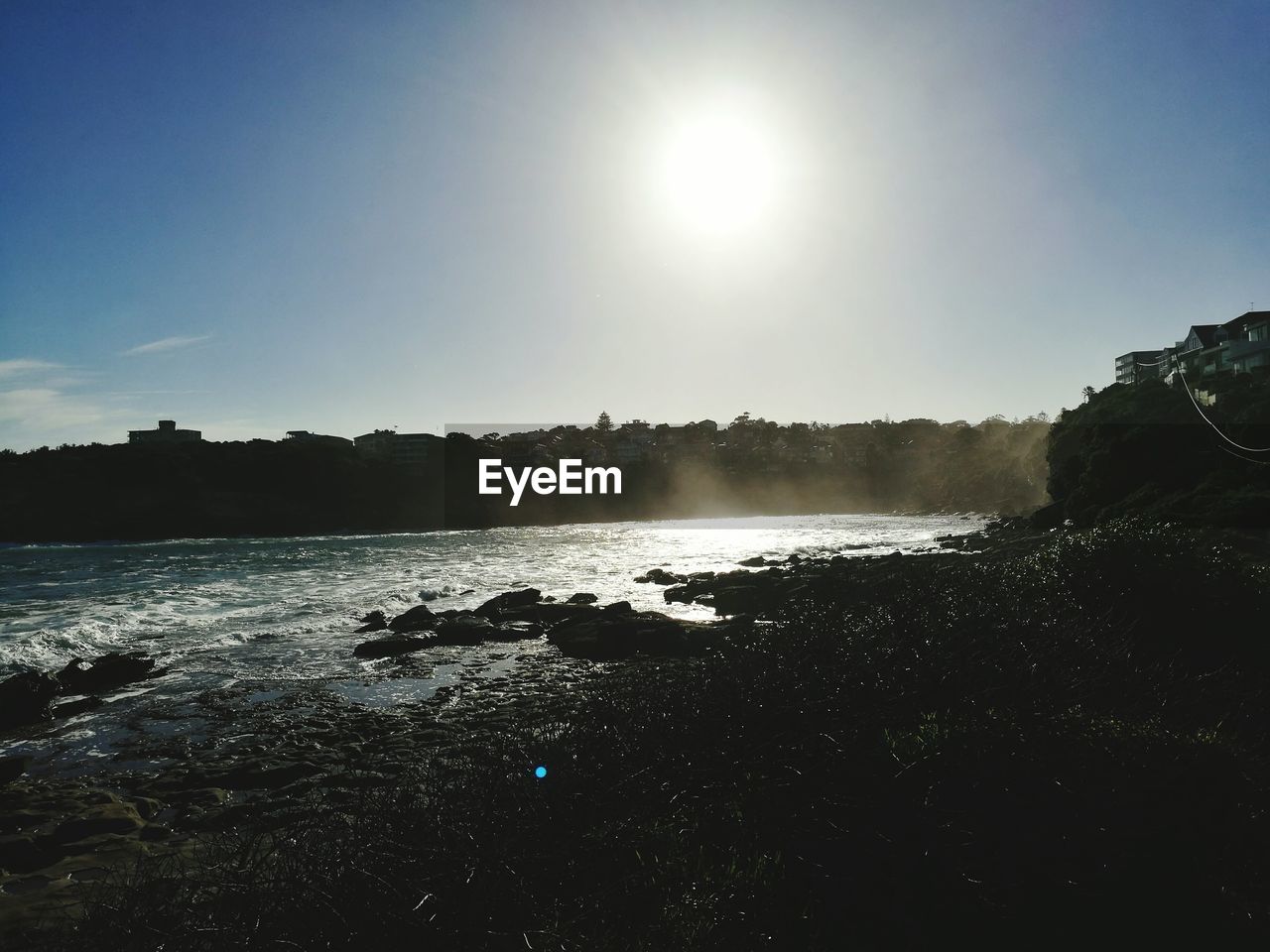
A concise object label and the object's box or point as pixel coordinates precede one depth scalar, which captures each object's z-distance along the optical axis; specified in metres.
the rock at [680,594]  29.09
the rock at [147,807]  9.43
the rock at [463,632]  21.11
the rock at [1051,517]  43.12
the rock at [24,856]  8.05
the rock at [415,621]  22.78
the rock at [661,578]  34.75
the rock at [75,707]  14.30
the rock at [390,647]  19.22
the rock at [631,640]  18.44
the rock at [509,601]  25.86
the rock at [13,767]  10.84
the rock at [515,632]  21.64
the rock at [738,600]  25.22
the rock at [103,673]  16.05
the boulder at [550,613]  24.19
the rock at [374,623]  22.93
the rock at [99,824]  8.72
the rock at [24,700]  13.84
